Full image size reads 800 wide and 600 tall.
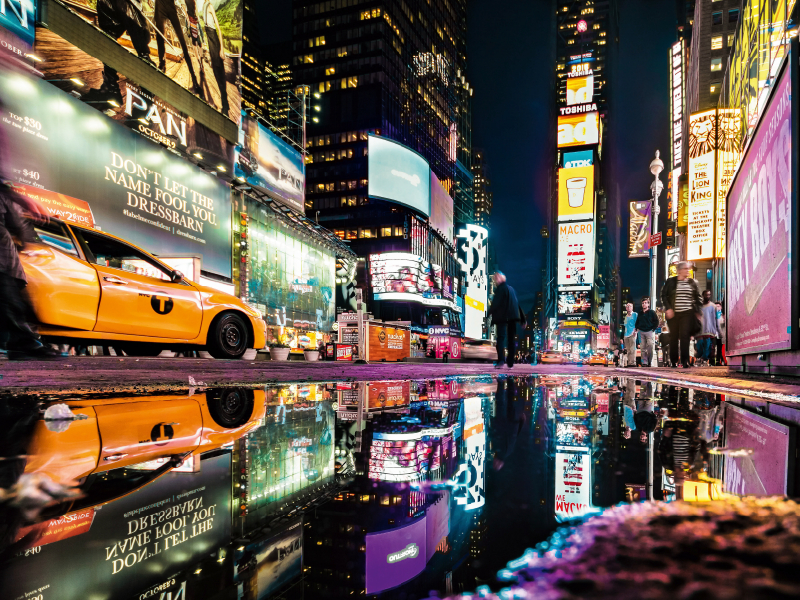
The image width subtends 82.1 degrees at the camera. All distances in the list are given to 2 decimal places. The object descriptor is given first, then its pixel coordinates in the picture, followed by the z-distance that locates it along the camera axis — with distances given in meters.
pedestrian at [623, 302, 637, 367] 13.14
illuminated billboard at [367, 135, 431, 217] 42.41
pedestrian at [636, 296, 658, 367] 11.22
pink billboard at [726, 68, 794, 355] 4.23
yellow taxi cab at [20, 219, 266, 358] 4.27
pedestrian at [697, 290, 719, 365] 11.08
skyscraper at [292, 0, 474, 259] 66.44
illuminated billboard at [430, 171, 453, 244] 53.08
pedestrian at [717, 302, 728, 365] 13.65
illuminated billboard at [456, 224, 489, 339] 62.89
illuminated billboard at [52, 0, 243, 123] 14.53
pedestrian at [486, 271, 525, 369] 9.18
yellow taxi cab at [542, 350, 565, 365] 30.33
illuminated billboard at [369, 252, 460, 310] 45.50
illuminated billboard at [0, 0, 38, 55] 10.56
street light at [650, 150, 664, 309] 23.45
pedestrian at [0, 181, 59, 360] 3.65
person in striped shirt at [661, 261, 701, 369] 9.02
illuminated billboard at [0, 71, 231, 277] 12.02
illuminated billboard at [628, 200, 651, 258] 35.19
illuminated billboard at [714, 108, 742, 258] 18.55
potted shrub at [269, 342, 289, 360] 15.11
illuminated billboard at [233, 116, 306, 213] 24.47
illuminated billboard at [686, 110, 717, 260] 19.55
